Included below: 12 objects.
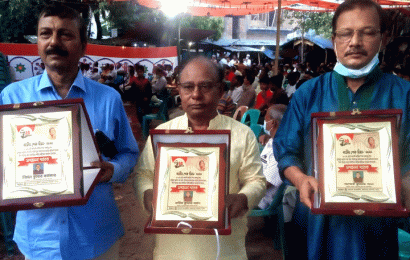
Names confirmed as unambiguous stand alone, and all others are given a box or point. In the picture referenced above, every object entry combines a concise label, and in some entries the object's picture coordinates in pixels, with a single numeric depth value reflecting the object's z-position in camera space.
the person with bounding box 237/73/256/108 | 7.59
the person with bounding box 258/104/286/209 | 3.52
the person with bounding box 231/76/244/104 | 8.50
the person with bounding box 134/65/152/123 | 9.20
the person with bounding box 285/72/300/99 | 8.73
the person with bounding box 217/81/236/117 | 6.06
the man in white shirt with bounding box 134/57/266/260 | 1.71
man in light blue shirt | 1.71
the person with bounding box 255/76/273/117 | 6.77
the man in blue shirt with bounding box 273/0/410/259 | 1.63
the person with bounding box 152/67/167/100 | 10.27
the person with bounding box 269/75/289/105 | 5.75
